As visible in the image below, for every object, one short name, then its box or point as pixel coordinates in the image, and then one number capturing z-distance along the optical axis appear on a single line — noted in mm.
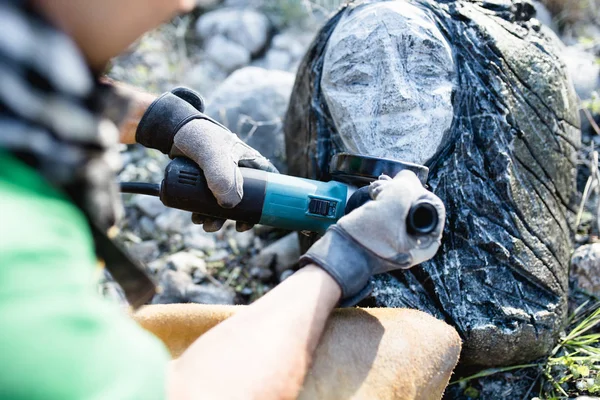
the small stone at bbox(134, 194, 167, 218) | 3021
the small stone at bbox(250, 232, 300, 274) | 2596
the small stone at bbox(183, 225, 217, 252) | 2824
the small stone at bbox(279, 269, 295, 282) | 2541
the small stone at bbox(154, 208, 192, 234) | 2906
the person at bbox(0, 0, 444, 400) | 807
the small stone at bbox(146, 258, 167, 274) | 2678
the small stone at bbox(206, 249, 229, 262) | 2764
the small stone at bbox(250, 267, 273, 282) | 2604
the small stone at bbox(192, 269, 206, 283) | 2620
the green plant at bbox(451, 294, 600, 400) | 1870
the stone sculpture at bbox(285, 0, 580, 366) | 1839
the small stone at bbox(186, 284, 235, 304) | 2471
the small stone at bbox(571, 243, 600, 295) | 2188
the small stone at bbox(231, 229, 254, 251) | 2822
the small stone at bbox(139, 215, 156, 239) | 2949
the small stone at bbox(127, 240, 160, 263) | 2816
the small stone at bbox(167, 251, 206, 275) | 2625
